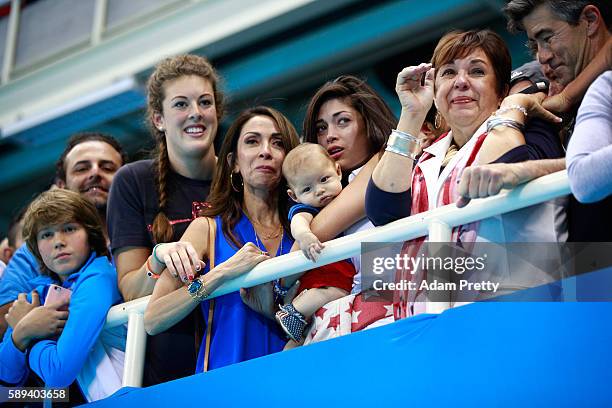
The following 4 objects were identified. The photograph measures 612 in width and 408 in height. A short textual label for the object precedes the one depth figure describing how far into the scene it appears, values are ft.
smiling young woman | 22.75
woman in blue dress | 21.36
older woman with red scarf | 17.76
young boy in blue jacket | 22.89
